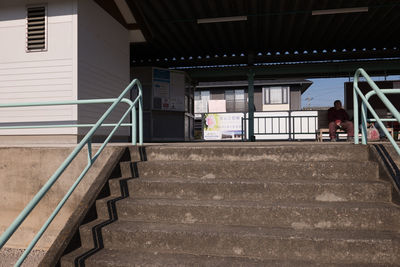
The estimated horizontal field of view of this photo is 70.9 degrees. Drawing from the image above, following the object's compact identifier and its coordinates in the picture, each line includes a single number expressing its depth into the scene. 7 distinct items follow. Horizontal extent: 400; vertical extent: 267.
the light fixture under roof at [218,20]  7.24
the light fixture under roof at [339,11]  6.72
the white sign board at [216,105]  24.97
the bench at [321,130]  8.92
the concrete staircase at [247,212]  2.27
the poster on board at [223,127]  20.00
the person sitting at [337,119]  7.77
